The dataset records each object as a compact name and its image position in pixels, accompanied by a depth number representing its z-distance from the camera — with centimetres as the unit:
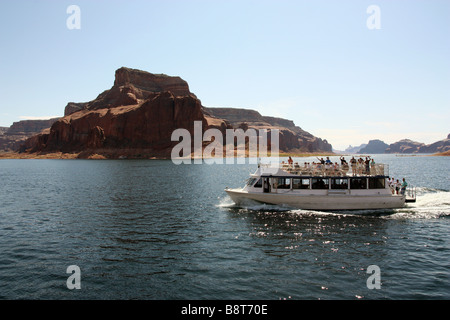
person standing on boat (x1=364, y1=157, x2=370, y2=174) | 3137
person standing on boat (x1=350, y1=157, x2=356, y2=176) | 3179
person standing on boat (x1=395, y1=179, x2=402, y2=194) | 3320
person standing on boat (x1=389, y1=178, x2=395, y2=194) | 3279
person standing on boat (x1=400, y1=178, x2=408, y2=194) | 3212
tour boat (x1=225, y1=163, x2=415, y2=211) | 3089
